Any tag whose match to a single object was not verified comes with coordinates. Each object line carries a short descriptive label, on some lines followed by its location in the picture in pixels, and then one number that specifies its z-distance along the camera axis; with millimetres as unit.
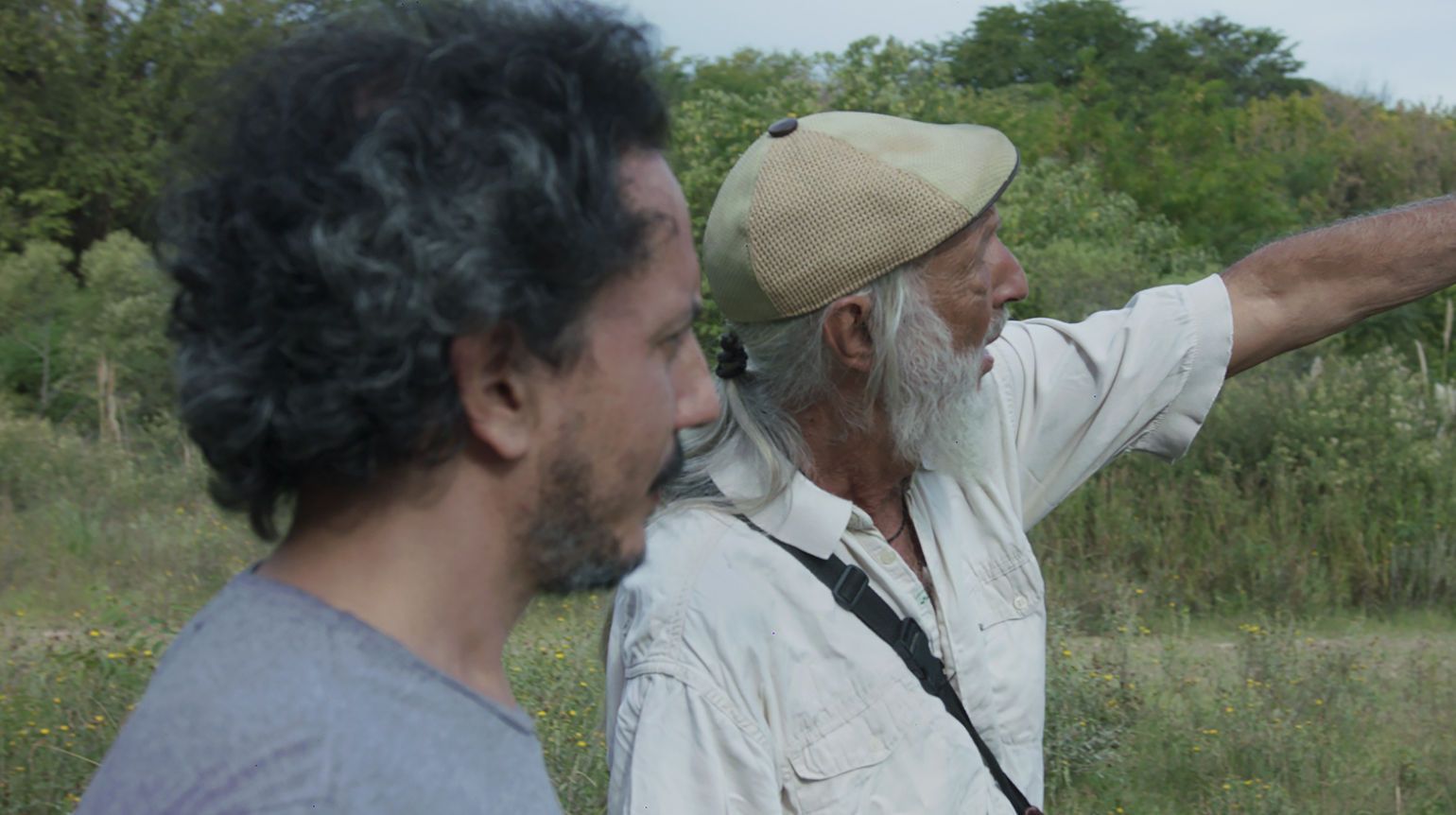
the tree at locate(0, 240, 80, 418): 14023
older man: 2051
